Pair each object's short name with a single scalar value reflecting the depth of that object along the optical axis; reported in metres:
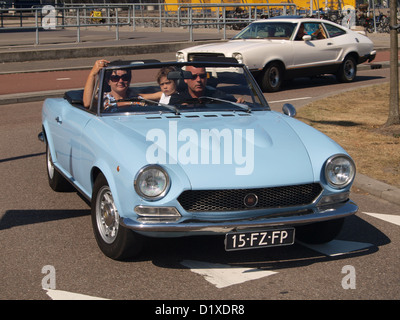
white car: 15.08
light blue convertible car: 4.74
